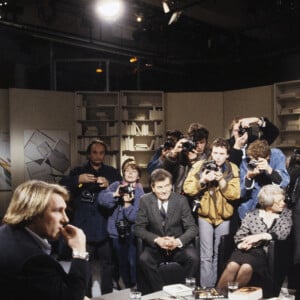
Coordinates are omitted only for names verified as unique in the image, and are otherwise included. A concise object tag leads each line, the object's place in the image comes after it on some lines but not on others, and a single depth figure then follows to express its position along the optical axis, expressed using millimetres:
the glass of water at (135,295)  3273
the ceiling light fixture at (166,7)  6047
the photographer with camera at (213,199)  4562
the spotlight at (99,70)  10602
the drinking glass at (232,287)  3393
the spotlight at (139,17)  8090
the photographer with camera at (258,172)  4465
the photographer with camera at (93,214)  4770
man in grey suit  4414
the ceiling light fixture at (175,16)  6578
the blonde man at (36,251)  2010
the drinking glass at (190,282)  3596
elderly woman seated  4195
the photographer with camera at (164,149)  5199
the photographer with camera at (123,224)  4789
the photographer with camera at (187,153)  4934
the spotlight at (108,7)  6336
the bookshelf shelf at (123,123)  8891
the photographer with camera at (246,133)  4895
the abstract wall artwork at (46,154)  8531
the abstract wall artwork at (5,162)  8430
